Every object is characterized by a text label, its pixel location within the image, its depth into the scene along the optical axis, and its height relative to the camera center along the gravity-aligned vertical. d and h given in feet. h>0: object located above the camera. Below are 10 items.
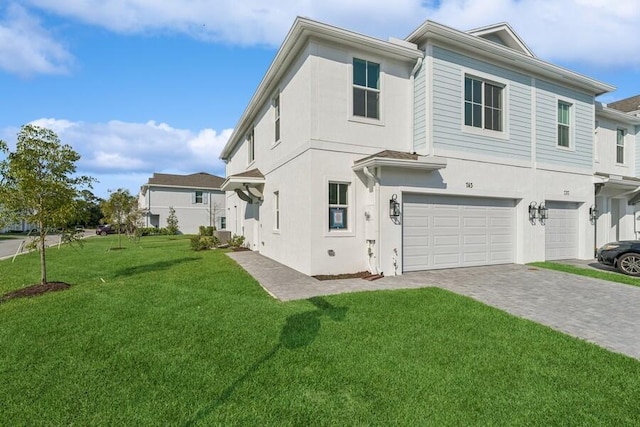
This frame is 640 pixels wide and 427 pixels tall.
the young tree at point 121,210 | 67.62 +1.11
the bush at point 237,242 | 57.52 -4.66
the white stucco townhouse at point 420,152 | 29.63 +6.75
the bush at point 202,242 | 55.42 -4.68
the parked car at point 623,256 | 32.04 -4.03
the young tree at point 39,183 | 24.56 +2.53
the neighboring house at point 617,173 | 47.75 +6.91
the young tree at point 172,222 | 111.45 -2.24
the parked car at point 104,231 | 119.32 -5.74
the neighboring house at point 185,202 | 116.26 +4.85
